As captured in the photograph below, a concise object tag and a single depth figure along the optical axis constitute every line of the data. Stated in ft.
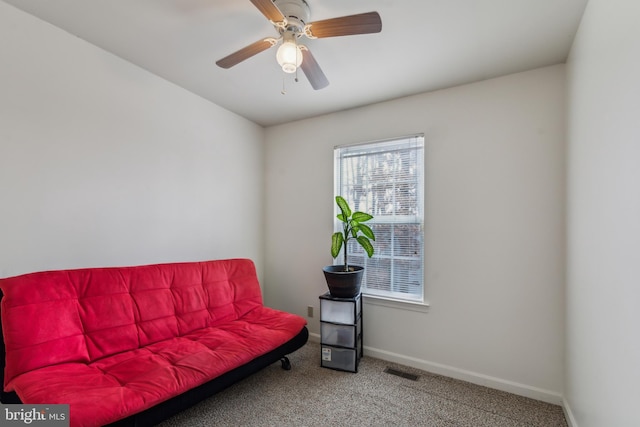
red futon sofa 4.56
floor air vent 7.95
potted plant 8.39
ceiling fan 4.60
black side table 8.30
